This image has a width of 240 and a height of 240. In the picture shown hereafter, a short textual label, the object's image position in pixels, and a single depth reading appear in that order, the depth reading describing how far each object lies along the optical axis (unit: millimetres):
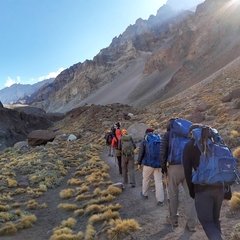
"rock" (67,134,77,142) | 26423
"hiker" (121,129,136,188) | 8327
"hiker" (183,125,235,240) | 3319
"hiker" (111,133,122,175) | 9368
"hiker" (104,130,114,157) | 12027
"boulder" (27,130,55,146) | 25790
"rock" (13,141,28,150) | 25991
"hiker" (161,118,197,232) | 4683
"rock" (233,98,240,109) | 17948
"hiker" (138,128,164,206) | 6166
